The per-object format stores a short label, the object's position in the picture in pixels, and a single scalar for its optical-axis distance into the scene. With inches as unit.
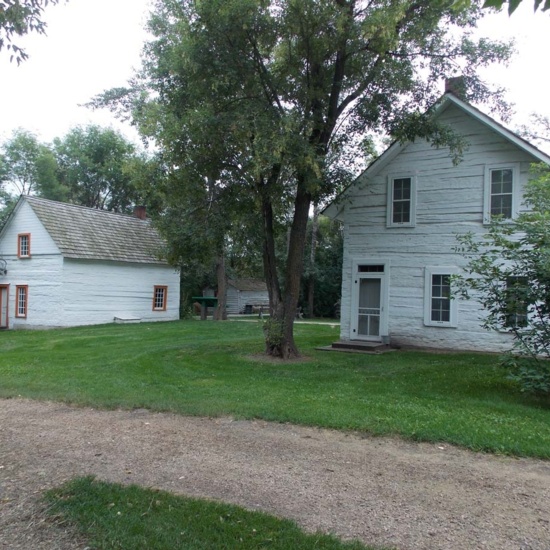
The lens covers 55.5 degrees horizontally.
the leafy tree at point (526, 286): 326.0
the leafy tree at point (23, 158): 1652.3
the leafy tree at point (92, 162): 1704.0
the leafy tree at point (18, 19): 220.8
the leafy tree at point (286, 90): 444.1
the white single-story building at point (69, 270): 960.9
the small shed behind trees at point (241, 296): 1656.0
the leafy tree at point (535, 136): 1278.3
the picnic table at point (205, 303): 1198.3
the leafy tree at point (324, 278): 1382.3
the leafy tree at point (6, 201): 1585.9
